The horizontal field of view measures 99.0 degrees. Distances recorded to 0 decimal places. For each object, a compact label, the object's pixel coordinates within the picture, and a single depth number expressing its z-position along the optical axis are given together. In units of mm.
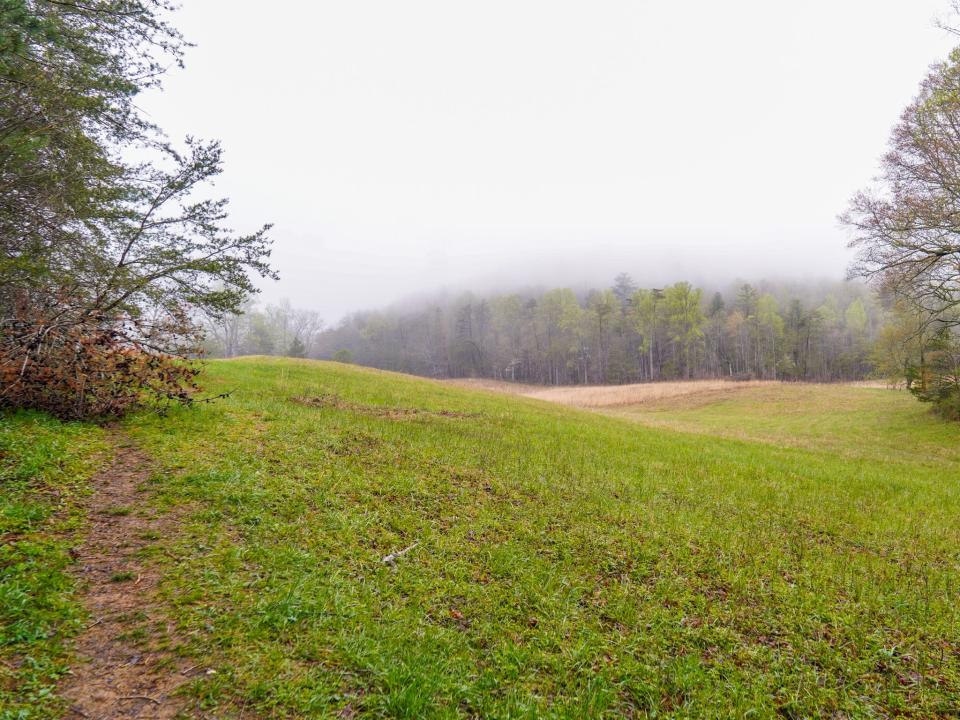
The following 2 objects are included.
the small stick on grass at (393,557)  5215
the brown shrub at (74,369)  7273
